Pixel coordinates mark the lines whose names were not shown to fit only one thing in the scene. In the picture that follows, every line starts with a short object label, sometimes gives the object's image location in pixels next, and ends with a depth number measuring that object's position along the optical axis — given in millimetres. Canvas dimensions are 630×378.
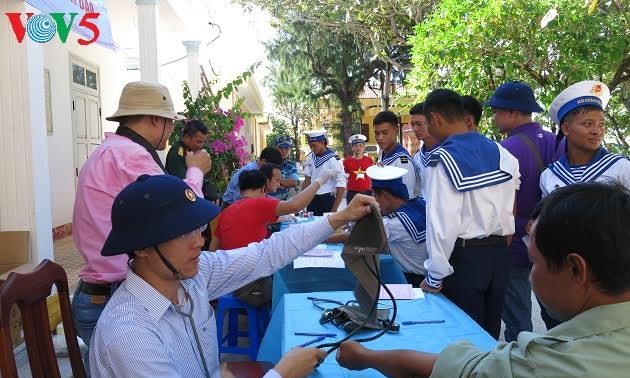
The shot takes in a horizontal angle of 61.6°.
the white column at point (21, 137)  3707
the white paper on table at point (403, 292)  2410
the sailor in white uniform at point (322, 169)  6836
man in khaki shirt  976
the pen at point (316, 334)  1955
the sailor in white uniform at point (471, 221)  2480
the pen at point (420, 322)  2086
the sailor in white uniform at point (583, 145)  2615
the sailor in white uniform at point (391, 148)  4715
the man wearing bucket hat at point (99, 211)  2057
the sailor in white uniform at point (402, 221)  3041
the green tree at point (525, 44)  5168
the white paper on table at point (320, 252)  3477
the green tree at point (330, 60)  20562
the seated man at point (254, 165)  5680
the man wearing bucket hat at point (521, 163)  3096
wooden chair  1368
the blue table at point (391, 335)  1862
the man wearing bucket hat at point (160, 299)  1303
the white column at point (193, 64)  8312
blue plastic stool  3656
